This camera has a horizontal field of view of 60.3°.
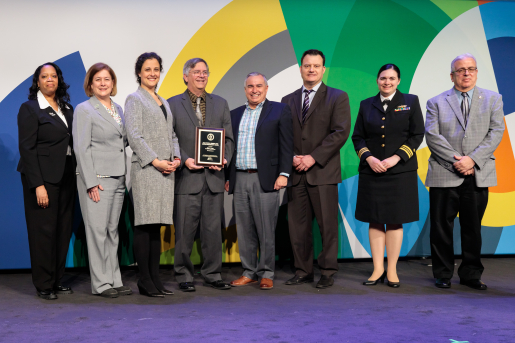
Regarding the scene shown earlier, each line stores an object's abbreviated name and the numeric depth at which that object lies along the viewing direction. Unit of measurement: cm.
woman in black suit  321
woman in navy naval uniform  356
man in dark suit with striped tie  361
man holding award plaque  341
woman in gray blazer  318
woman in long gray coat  320
